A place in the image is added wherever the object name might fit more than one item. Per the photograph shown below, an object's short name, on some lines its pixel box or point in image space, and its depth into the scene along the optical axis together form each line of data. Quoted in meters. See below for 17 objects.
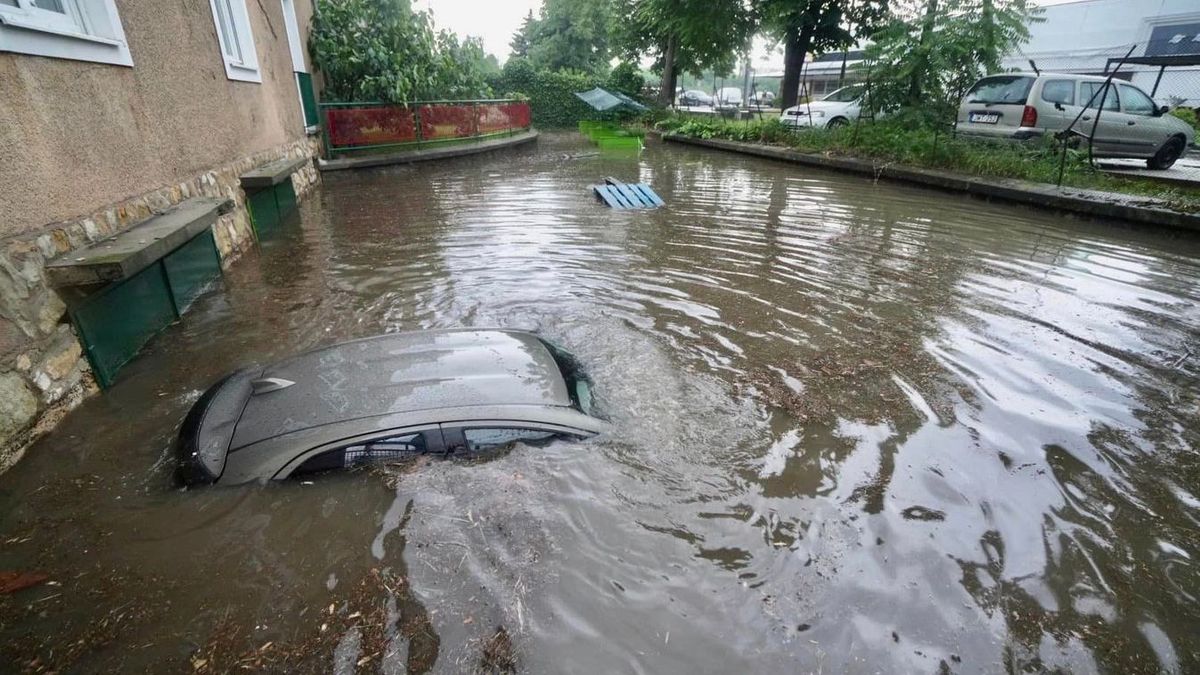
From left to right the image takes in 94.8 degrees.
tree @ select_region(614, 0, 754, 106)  20.98
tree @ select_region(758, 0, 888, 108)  17.98
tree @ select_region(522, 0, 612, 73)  40.50
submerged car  2.41
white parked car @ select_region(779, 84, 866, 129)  17.08
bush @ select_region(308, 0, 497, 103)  13.10
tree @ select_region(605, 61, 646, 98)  30.67
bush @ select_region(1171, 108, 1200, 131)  15.48
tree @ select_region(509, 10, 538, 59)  47.22
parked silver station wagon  10.61
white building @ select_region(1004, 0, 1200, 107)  22.35
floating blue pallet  9.45
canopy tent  22.05
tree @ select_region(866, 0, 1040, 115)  11.57
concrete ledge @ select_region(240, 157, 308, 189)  6.95
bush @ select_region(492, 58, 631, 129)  29.53
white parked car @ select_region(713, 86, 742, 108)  49.69
